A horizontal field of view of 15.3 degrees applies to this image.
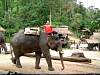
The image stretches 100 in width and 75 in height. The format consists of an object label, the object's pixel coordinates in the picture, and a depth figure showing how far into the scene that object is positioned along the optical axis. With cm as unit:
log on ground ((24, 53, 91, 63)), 1398
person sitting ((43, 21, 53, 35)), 1160
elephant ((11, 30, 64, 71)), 1134
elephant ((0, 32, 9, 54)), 1803
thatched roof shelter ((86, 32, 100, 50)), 2759
